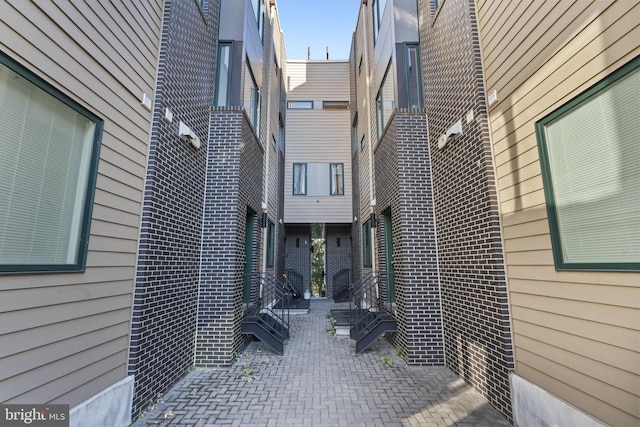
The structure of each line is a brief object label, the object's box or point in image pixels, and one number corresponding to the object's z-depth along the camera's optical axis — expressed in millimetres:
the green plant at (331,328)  6795
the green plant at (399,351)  5212
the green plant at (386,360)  4859
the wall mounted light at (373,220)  7770
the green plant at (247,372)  4281
